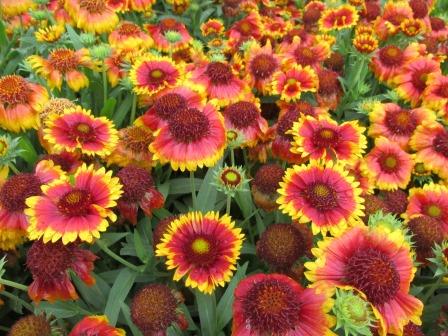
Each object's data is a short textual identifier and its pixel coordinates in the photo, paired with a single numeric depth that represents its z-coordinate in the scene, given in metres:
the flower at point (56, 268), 0.23
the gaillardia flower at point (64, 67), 0.40
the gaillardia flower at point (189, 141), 0.30
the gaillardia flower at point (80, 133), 0.31
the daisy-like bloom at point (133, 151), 0.34
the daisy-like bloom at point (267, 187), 0.31
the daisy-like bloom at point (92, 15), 0.44
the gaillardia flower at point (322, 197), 0.26
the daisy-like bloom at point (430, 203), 0.32
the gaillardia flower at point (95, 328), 0.22
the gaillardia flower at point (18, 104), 0.36
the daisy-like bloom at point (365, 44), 0.44
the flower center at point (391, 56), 0.46
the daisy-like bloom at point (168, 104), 0.34
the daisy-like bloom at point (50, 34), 0.44
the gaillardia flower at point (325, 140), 0.31
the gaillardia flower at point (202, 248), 0.24
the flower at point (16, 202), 0.28
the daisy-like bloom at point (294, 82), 0.40
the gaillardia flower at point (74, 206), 0.23
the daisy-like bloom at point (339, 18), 0.49
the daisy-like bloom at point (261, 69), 0.43
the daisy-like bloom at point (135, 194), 0.30
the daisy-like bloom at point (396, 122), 0.40
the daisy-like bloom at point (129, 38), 0.45
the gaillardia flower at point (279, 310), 0.21
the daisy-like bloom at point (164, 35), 0.50
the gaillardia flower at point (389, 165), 0.36
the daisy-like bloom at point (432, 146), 0.37
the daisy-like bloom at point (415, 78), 0.44
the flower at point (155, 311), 0.24
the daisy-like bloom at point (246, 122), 0.36
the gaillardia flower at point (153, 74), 0.37
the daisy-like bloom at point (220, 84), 0.40
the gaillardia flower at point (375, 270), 0.22
